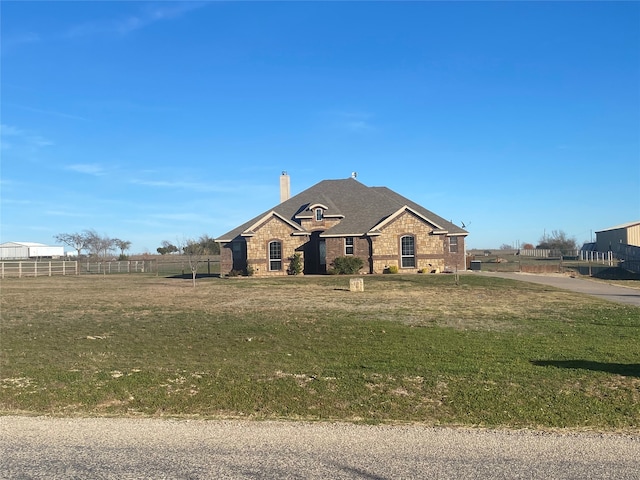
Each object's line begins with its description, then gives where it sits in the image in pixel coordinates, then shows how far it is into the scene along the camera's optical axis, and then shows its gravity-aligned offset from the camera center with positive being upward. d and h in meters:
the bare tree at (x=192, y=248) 42.69 +1.50
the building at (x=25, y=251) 102.01 +3.75
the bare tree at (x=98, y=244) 92.13 +4.24
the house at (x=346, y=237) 36.38 +1.82
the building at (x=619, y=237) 68.81 +2.59
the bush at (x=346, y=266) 36.00 -0.16
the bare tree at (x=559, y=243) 99.00 +2.80
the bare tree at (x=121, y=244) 95.81 +4.27
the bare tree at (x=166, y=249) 86.50 +2.96
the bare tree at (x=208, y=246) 54.66 +2.37
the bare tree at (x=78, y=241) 90.31 +4.73
